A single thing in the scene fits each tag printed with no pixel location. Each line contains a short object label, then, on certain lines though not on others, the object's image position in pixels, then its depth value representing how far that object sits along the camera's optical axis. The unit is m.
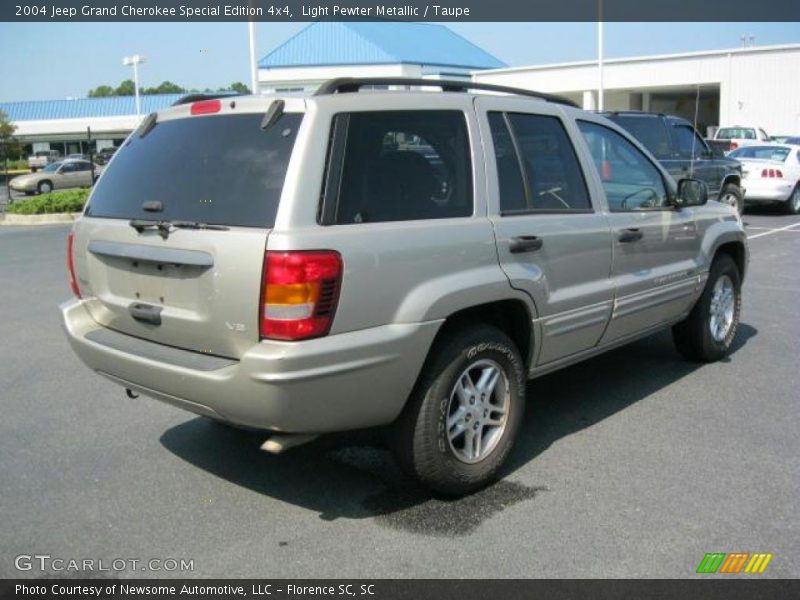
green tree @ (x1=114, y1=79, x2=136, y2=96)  124.75
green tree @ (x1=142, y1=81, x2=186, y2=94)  109.11
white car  17.22
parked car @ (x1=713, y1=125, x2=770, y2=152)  30.28
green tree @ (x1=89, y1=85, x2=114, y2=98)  130.50
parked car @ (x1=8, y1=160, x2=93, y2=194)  33.66
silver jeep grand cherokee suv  3.26
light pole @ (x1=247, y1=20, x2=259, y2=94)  19.09
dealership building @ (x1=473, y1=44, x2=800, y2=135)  37.44
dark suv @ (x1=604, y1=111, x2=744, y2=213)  11.66
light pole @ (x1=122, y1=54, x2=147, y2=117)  48.97
